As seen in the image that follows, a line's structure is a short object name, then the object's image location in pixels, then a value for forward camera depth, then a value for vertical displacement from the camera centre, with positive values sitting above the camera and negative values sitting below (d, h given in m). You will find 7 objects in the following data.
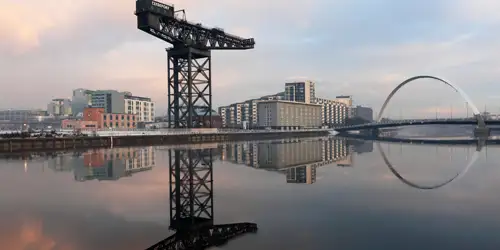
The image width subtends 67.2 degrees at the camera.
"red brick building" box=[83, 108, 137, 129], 110.94 +3.03
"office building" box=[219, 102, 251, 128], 195.95 +7.70
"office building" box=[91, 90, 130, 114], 148.44 +11.09
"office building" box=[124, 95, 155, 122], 152.50 +8.83
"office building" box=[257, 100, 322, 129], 159.88 +5.26
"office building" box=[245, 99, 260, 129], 190.04 +8.03
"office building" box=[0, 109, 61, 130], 158.38 +2.84
